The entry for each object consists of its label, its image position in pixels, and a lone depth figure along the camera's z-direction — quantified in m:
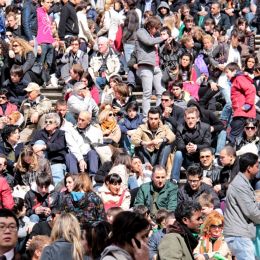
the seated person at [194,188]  14.68
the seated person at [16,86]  19.19
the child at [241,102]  17.78
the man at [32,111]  17.61
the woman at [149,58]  19.08
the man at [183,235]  10.36
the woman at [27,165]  15.71
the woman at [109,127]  17.42
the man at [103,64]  20.38
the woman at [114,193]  14.54
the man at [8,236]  8.74
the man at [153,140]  16.77
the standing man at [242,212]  12.27
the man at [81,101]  18.02
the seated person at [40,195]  14.85
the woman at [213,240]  12.65
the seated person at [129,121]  17.61
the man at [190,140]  16.55
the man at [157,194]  14.82
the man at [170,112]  17.59
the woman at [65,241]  9.48
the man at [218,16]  24.61
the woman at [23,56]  19.84
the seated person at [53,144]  16.34
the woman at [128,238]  7.75
